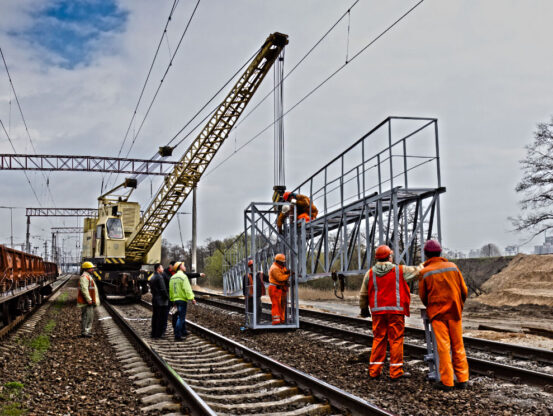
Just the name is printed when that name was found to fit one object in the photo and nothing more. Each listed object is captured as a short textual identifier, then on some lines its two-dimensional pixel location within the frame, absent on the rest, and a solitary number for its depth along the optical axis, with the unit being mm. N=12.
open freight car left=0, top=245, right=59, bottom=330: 12812
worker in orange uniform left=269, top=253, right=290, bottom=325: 12092
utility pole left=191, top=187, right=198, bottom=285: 37781
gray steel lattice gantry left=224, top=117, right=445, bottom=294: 9336
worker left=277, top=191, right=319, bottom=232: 12641
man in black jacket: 11719
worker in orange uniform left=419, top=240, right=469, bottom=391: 6398
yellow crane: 21797
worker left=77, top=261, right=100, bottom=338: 11625
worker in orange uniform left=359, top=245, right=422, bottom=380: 7074
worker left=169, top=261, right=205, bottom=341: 11391
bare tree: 27828
